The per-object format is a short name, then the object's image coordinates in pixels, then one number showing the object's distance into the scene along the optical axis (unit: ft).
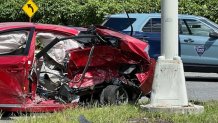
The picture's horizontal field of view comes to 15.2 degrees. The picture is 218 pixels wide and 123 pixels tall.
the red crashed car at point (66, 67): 44.50
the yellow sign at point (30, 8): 107.21
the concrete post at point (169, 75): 40.63
